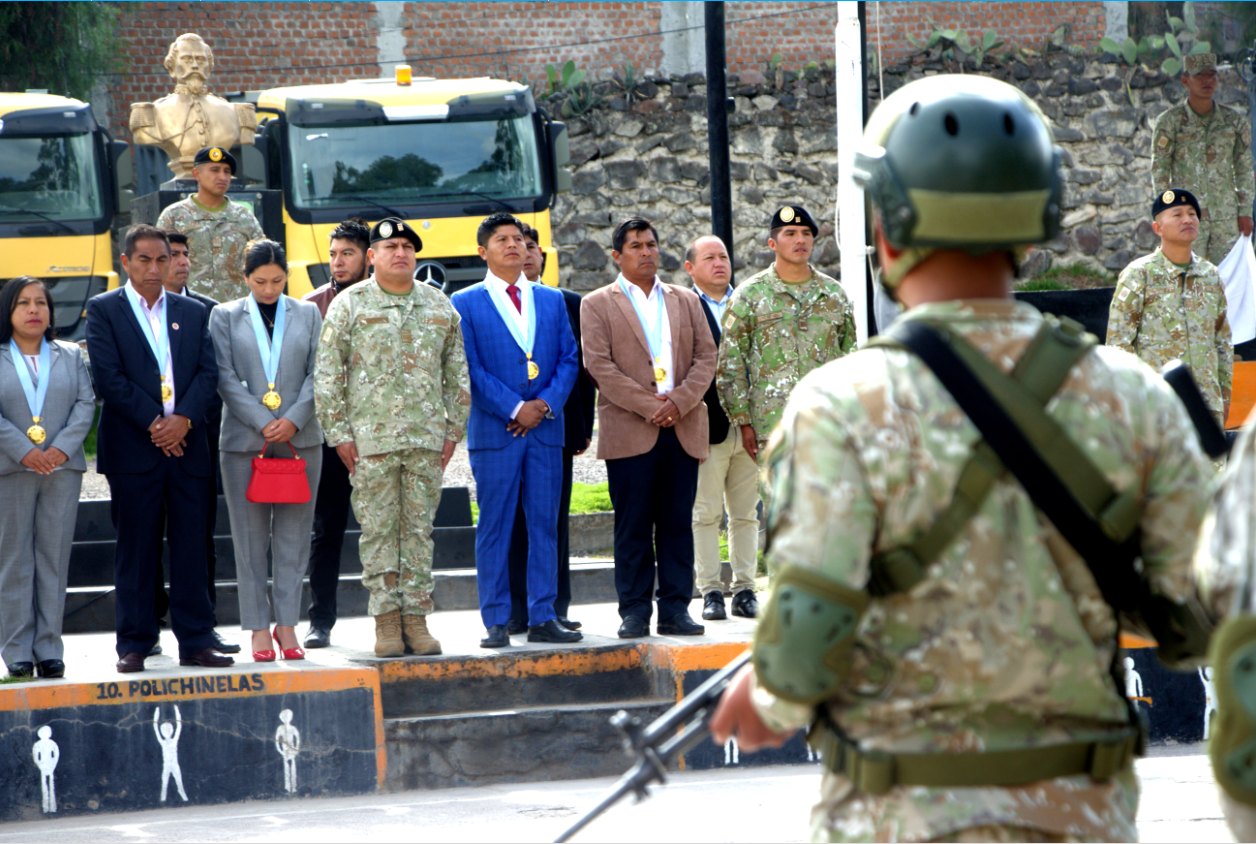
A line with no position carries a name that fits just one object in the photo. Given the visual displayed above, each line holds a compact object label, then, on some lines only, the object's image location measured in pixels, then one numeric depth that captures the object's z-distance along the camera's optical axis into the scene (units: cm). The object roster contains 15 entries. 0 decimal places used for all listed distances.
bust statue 2828
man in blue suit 1664
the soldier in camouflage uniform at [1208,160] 2934
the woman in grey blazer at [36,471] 1517
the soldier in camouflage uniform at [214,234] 2212
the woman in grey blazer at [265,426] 1620
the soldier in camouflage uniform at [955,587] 483
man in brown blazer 1697
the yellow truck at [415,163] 3016
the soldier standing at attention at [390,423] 1608
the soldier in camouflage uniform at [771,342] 1777
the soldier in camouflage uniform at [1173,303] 1897
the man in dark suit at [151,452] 1561
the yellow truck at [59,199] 3216
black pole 2500
